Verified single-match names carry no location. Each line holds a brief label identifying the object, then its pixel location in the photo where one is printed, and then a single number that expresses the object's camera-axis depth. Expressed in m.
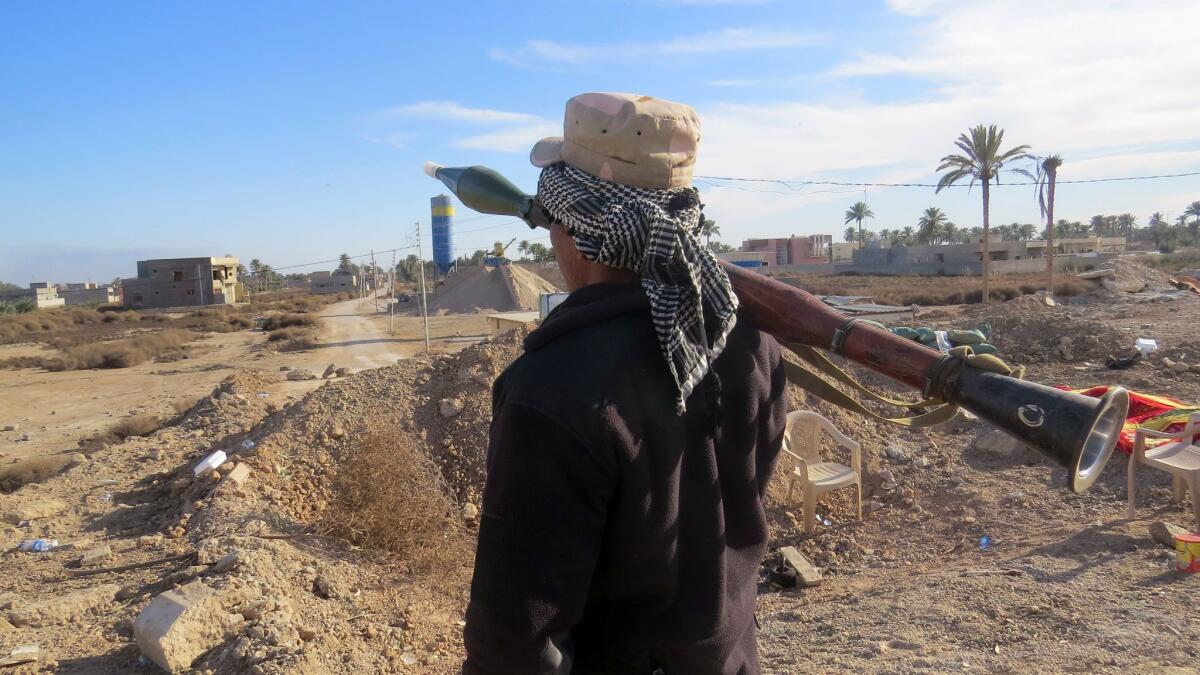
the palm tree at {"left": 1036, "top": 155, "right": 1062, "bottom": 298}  22.58
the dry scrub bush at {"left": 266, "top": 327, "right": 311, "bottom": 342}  25.45
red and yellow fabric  5.96
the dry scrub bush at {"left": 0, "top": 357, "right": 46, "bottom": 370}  21.52
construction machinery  43.69
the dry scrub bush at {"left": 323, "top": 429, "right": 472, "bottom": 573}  5.06
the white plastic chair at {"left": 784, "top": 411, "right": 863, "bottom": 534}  5.78
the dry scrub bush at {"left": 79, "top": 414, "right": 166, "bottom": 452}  10.13
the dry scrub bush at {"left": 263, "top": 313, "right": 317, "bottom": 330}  30.53
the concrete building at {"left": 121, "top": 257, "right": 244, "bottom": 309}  48.28
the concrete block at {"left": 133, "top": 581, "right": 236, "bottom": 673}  3.38
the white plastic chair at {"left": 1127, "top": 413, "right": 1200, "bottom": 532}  4.83
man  1.00
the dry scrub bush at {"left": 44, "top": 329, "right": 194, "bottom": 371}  20.70
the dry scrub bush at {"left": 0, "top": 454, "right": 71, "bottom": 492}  7.79
